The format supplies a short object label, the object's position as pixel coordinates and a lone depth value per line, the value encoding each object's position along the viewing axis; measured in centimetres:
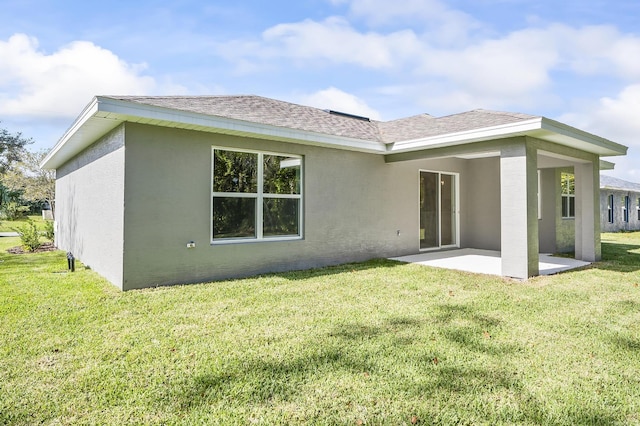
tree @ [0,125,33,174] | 2055
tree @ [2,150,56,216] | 2330
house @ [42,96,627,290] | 618
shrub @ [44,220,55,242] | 1479
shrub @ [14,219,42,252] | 1188
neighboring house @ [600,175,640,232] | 2192
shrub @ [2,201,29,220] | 1946
